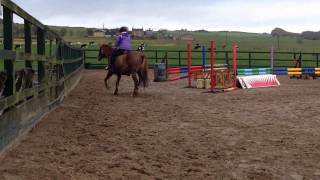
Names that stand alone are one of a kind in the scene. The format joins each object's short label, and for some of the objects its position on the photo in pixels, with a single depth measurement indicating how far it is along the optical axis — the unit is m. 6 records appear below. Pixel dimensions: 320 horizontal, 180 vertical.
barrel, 22.16
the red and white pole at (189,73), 18.50
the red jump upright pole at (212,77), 15.78
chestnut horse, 14.79
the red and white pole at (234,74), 16.97
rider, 14.66
